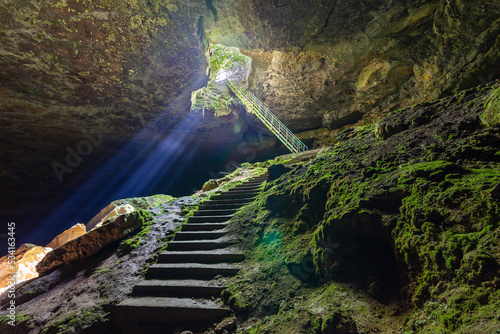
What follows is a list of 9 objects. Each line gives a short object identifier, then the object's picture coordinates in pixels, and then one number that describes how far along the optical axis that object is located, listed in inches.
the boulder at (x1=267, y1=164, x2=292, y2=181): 227.6
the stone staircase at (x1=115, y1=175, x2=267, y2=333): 105.0
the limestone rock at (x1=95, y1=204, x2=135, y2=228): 298.4
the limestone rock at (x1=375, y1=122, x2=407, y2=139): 138.3
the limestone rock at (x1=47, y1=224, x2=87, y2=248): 338.6
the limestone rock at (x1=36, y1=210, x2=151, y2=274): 180.1
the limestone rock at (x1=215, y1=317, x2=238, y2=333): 92.7
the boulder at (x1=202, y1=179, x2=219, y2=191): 353.7
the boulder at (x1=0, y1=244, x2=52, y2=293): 270.5
